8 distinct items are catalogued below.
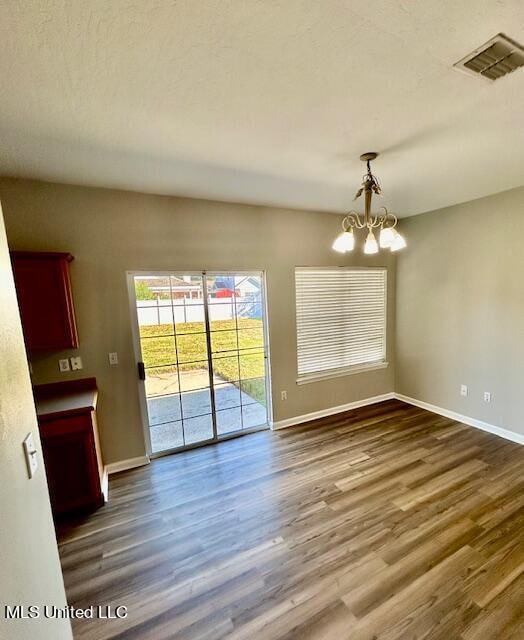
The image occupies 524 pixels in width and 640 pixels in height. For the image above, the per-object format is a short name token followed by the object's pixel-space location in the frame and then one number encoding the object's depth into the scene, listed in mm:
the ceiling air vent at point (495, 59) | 1199
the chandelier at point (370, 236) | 2074
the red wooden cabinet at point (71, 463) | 2174
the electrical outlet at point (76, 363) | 2645
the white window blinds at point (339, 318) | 3766
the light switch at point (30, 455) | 1031
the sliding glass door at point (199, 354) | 3013
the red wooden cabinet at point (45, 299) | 2254
